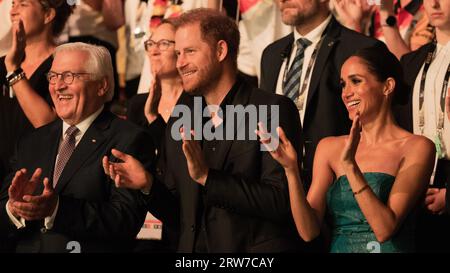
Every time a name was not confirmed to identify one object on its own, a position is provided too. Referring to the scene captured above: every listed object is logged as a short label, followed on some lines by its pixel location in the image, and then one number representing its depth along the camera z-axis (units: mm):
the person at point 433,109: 8781
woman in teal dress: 7570
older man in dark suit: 7812
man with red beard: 7680
